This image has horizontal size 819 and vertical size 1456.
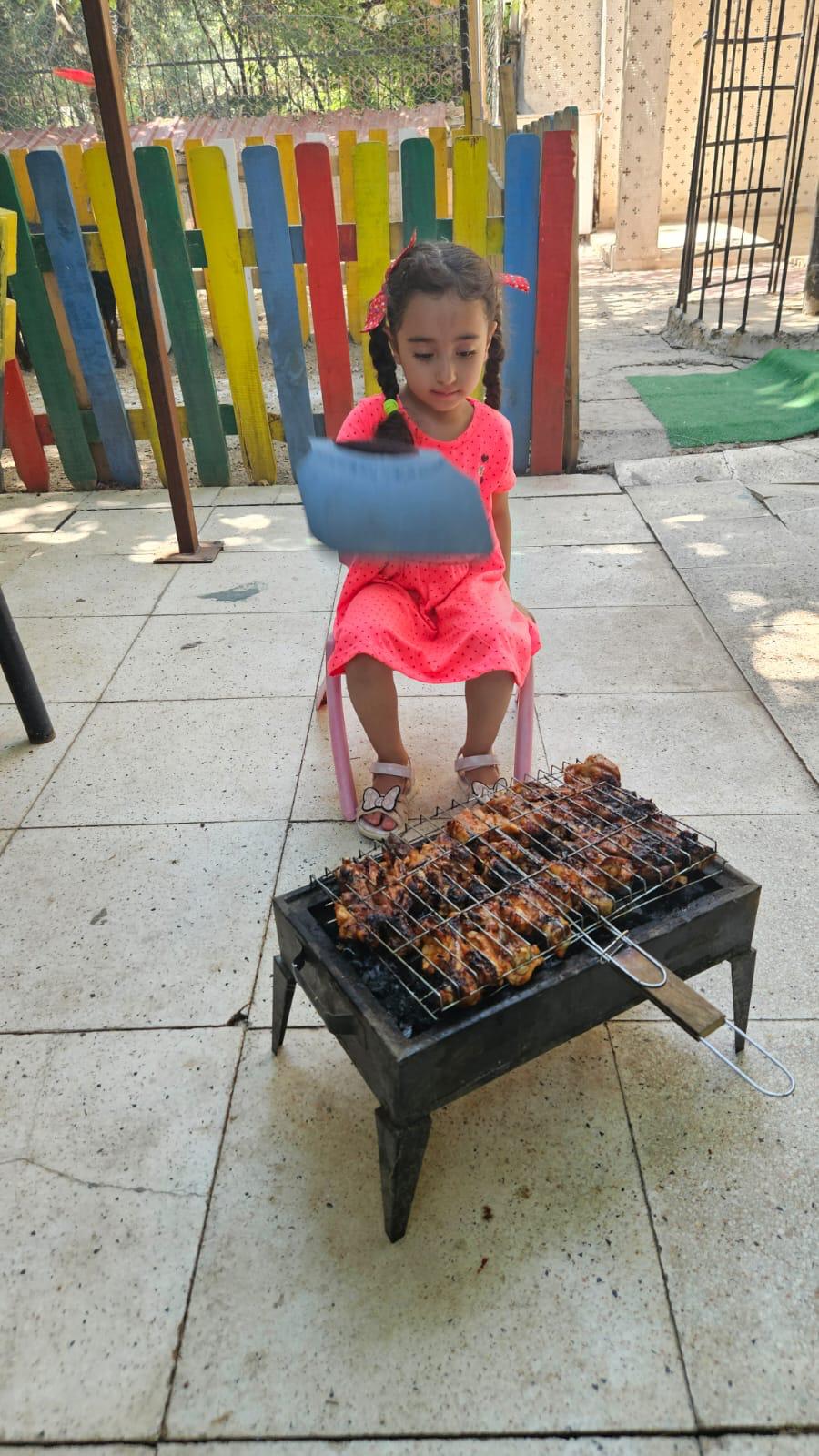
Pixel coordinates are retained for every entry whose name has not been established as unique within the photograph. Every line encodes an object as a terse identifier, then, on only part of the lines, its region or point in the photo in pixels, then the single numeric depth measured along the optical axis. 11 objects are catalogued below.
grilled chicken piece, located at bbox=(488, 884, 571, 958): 1.50
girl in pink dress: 2.02
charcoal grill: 1.38
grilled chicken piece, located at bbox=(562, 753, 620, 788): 1.99
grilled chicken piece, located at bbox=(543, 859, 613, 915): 1.57
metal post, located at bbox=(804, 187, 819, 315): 8.13
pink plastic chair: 2.53
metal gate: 7.50
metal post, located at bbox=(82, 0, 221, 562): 3.47
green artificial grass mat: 5.64
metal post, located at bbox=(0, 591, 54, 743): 2.81
